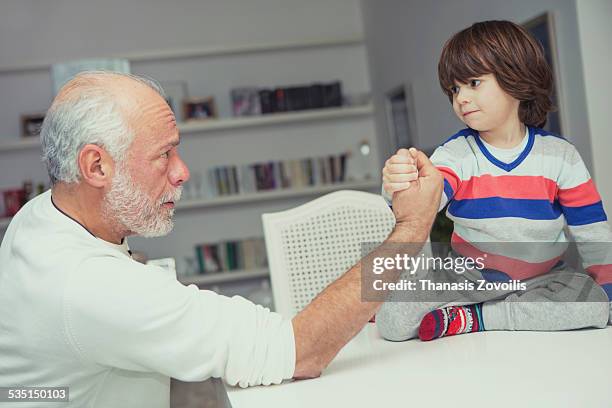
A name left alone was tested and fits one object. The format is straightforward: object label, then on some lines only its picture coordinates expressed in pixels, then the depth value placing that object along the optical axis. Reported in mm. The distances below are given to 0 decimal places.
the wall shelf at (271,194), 5031
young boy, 1211
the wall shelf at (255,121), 4855
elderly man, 1056
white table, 897
